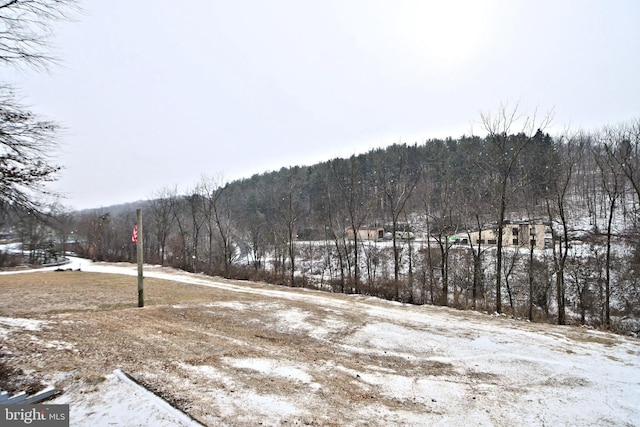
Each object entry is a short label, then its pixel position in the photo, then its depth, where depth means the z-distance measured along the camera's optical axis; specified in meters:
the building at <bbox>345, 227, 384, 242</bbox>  44.09
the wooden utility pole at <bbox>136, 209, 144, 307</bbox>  10.11
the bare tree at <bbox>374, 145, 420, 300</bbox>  23.38
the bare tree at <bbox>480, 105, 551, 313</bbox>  14.48
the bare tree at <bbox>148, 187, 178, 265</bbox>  39.78
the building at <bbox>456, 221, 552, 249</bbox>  29.85
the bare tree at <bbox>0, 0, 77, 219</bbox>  5.28
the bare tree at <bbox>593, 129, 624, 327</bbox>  16.61
